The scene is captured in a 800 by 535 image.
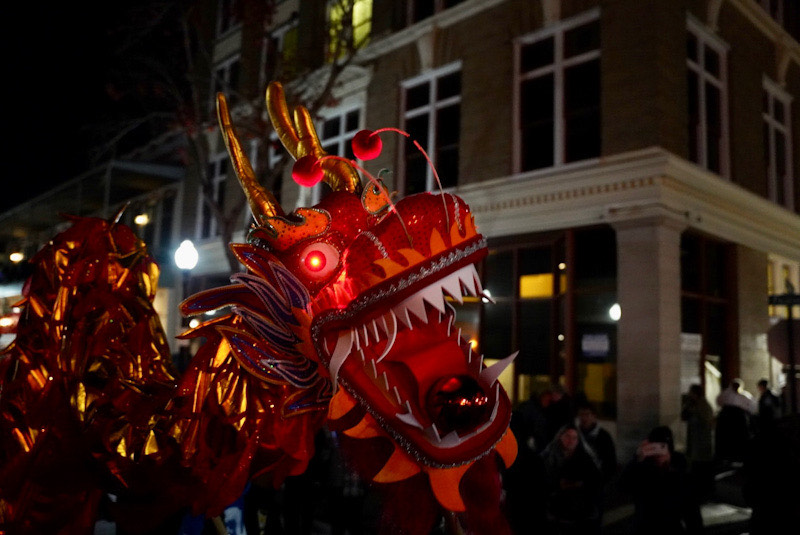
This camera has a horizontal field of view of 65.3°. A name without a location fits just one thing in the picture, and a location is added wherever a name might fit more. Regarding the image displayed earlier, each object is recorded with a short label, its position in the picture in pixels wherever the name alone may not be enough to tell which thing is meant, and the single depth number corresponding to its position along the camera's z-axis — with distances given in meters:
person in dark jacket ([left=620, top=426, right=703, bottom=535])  4.79
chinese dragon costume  1.94
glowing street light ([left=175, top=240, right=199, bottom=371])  5.28
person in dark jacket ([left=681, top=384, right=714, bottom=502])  9.44
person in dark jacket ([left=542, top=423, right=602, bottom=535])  5.11
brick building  10.49
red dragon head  1.90
